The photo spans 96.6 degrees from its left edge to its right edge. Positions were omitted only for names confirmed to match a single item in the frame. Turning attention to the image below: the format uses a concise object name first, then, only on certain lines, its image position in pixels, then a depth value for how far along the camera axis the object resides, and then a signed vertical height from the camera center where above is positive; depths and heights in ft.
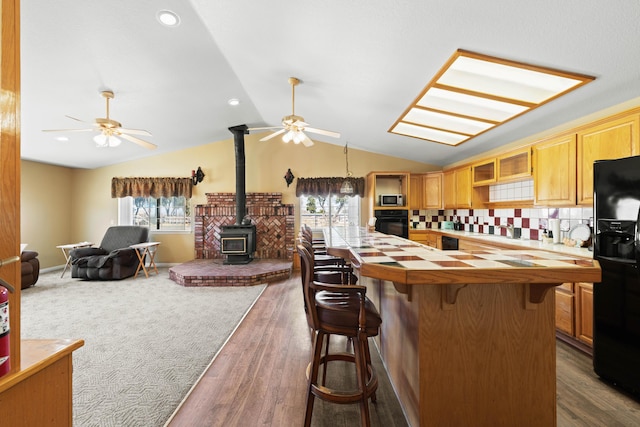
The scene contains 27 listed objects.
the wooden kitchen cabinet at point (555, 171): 9.09 +1.39
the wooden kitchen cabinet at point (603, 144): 7.39 +1.87
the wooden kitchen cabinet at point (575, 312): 7.63 -2.82
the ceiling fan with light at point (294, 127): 11.08 +3.48
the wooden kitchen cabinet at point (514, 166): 11.20 +1.98
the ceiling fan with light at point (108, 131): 10.87 +3.36
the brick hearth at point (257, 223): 20.71 -0.68
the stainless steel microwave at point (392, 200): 18.34 +0.83
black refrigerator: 6.03 -1.37
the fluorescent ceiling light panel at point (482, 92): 7.78 +3.91
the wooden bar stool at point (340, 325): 4.83 -1.98
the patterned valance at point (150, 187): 20.63 +1.98
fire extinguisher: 2.29 -0.92
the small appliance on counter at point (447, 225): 17.83 -0.79
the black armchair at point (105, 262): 16.67 -2.81
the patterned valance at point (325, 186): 20.51 +1.97
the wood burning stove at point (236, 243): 18.39 -1.88
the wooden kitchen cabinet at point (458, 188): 15.24 +1.37
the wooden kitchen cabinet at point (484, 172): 13.42 +2.00
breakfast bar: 4.71 -2.37
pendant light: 18.26 +2.13
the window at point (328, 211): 21.11 +0.17
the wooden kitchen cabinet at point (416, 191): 18.50 +1.41
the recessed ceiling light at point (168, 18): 8.46 +5.96
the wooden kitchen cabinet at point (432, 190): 17.95 +1.42
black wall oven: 18.16 -0.53
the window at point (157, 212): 21.15 +0.17
